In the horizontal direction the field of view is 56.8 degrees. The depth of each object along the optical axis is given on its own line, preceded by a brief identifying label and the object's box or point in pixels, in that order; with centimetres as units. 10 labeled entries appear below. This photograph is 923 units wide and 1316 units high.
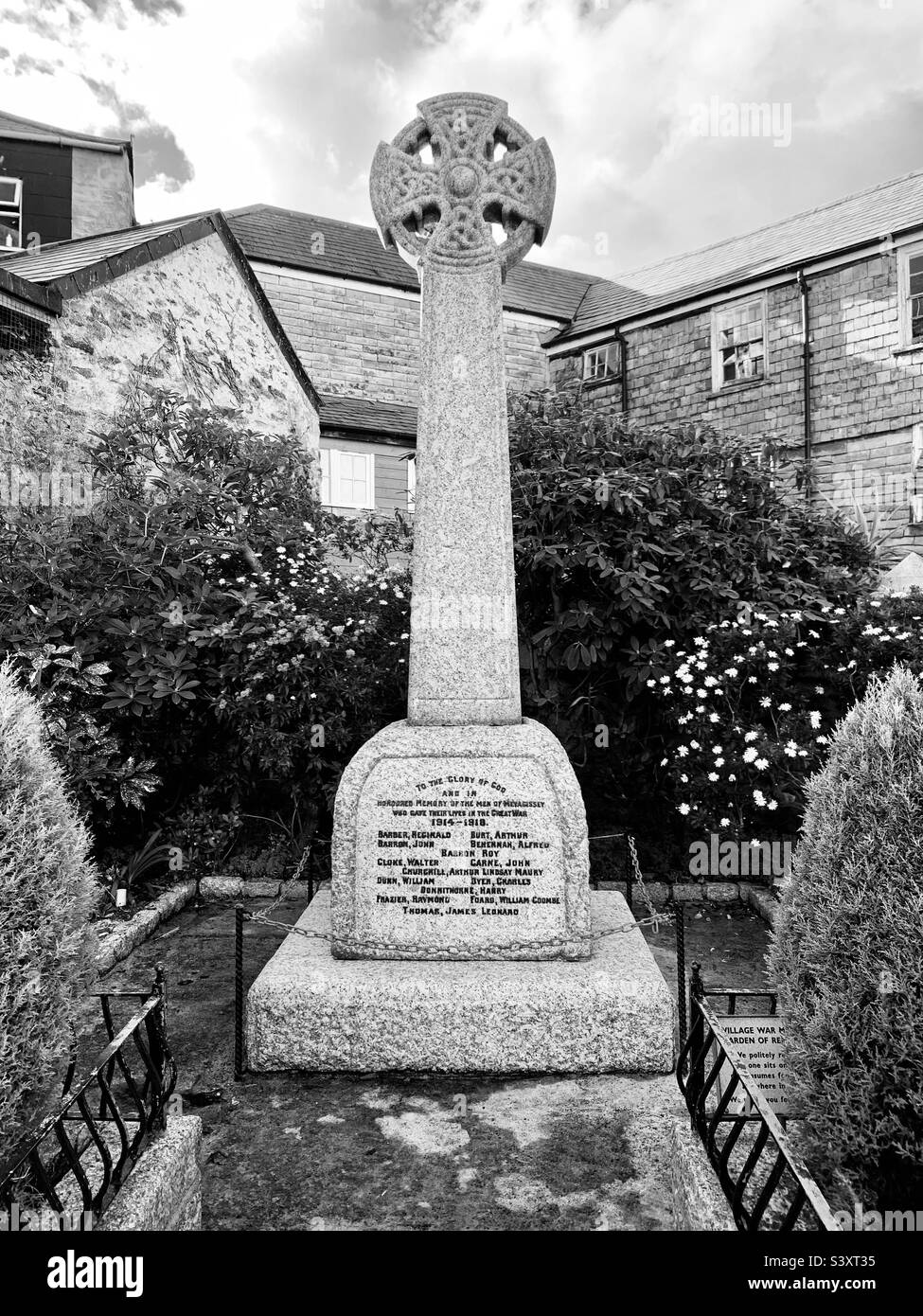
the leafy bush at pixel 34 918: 189
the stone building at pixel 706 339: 1341
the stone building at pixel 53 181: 1819
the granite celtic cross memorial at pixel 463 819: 327
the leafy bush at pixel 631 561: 609
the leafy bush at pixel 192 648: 560
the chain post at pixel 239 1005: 329
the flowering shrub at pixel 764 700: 553
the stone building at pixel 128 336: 698
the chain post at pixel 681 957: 326
